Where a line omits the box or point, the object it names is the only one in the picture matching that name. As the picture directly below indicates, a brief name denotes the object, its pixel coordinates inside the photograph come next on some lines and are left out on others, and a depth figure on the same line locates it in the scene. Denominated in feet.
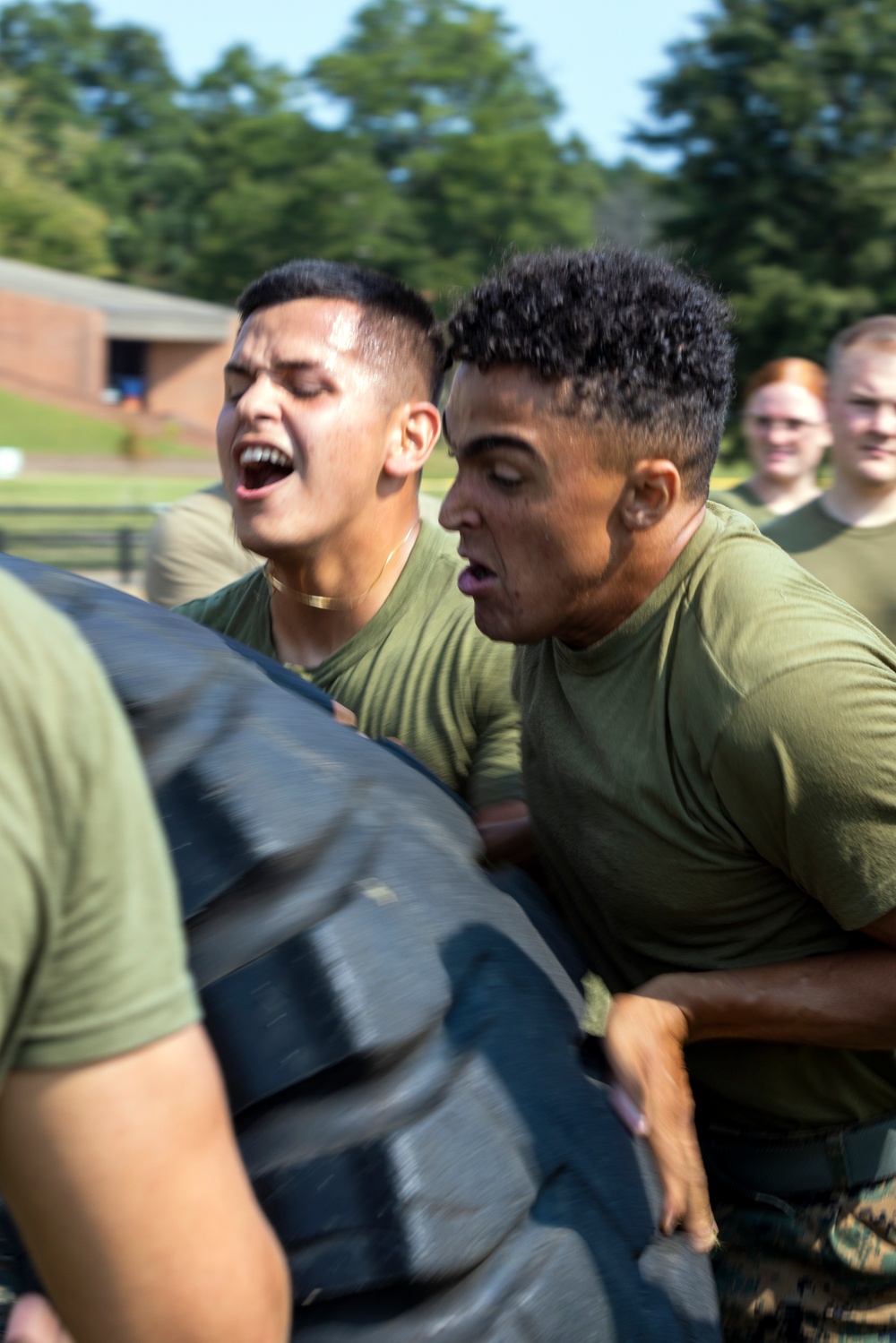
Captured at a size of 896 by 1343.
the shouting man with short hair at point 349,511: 7.23
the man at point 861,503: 12.55
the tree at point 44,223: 169.37
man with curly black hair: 4.93
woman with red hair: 15.81
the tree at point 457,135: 170.71
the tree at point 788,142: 116.06
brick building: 141.08
